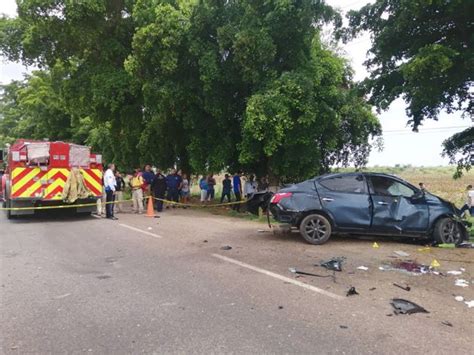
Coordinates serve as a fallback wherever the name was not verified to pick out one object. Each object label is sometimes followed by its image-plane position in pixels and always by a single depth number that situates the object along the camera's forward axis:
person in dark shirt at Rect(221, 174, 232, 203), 19.88
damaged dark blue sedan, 9.29
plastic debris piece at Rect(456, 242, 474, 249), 9.43
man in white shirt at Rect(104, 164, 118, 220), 14.27
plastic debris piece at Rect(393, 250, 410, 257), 8.40
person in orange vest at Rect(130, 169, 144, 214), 16.27
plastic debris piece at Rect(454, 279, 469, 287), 6.37
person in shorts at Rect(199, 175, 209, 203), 21.16
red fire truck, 13.36
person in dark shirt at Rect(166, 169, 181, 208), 18.88
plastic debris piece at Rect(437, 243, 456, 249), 9.25
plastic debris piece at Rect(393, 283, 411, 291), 6.10
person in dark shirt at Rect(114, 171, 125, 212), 16.91
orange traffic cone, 15.12
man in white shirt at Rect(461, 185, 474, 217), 16.92
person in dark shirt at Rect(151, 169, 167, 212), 17.50
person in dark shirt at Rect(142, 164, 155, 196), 17.79
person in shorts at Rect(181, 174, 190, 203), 20.74
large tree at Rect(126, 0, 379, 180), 14.26
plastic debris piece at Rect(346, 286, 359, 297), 5.82
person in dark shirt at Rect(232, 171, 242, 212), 19.19
